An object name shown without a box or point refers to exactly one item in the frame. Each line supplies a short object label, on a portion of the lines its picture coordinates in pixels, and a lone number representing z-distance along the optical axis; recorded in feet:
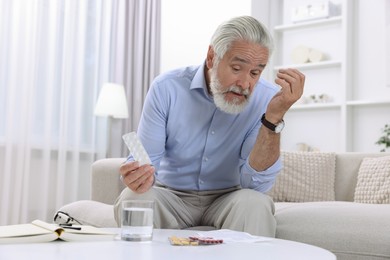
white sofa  6.26
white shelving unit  14.15
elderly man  5.67
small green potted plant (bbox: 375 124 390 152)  13.25
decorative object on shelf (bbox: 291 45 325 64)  14.94
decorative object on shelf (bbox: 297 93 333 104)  14.75
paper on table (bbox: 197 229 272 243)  4.19
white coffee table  3.35
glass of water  4.07
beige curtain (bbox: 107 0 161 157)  14.42
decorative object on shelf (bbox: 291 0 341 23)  14.83
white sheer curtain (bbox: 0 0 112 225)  11.87
